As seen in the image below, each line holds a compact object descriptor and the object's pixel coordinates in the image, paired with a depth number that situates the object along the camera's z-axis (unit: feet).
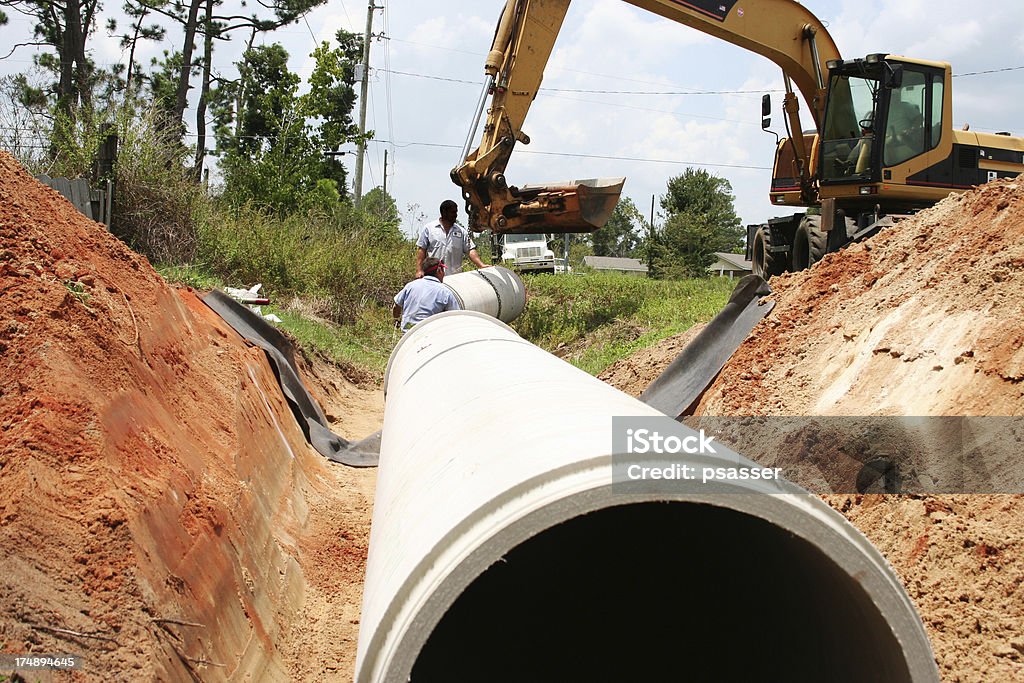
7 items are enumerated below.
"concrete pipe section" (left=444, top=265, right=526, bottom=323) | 39.75
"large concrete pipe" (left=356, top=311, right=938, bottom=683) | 6.81
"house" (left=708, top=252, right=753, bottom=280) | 201.83
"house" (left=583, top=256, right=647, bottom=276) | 232.53
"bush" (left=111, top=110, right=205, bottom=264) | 44.45
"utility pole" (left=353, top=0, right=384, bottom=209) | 100.78
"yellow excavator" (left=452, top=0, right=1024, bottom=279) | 32.45
